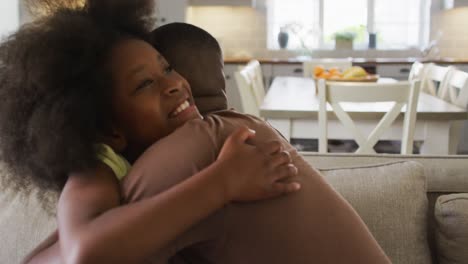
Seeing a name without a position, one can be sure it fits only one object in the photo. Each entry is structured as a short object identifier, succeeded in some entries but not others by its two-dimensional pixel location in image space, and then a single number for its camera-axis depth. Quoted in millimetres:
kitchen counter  5941
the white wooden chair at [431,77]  3828
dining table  2580
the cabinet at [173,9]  6078
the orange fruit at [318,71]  3481
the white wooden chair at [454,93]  3088
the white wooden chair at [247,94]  2814
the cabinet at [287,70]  6082
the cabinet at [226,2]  6504
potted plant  6551
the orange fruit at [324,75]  3384
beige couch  1246
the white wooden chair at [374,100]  2443
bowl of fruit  3254
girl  724
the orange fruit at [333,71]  3415
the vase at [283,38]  6586
